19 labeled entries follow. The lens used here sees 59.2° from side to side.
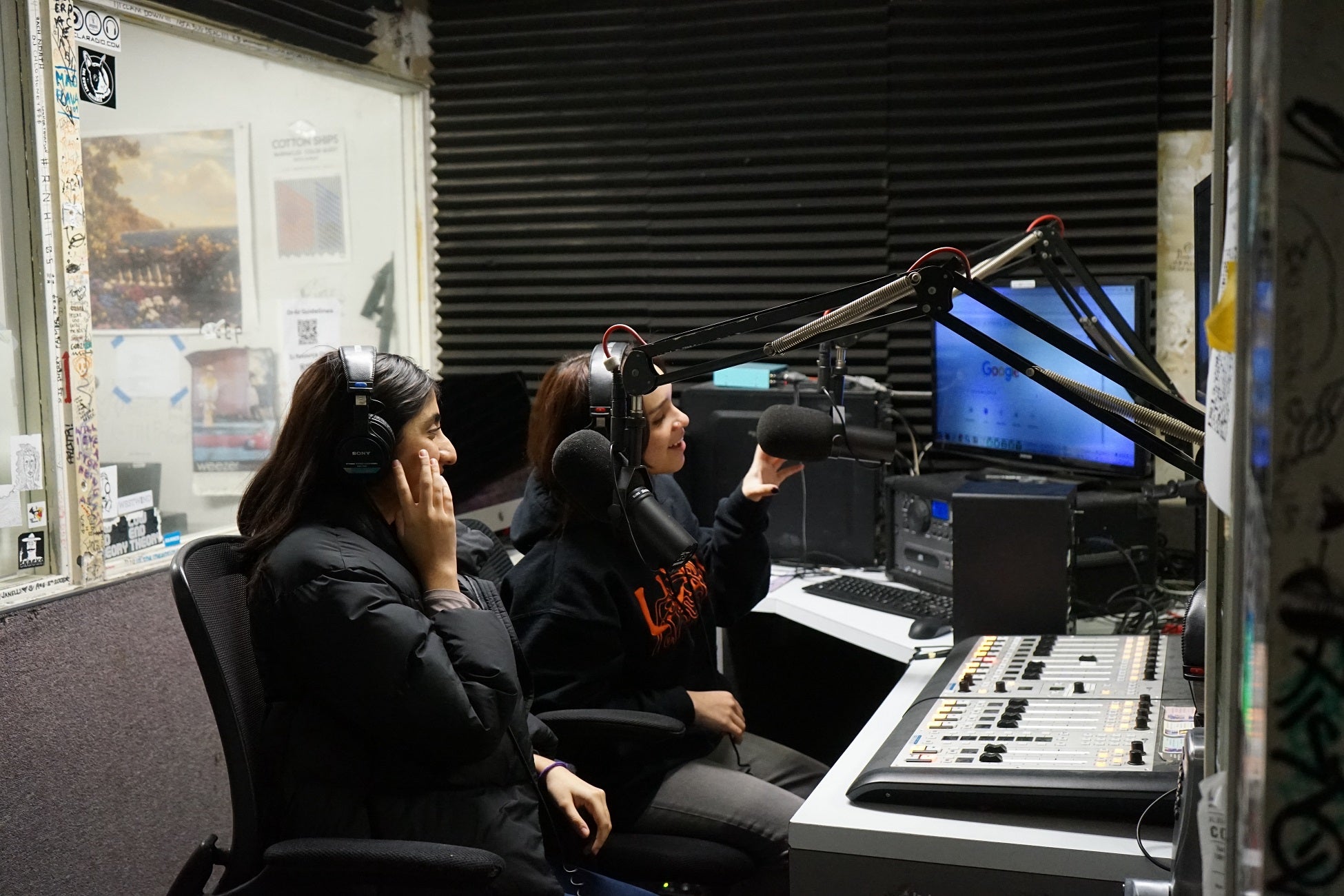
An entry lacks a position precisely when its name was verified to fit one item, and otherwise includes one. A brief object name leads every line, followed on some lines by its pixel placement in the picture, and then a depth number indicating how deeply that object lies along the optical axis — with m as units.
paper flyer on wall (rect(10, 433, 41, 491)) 2.51
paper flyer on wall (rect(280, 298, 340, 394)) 3.54
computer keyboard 2.74
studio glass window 2.90
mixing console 1.54
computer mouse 2.53
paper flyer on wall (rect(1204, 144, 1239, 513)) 0.65
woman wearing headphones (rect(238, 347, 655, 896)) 1.73
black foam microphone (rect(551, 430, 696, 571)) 1.33
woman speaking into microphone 2.20
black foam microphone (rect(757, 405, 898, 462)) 1.77
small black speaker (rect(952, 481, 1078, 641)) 2.38
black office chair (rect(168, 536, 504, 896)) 1.59
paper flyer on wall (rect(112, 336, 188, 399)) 2.96
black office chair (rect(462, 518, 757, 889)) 2.08
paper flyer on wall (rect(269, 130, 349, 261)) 3.56
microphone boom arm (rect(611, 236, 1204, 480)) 1.20
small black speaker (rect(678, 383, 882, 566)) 3.22
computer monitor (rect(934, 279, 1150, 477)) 2.68
